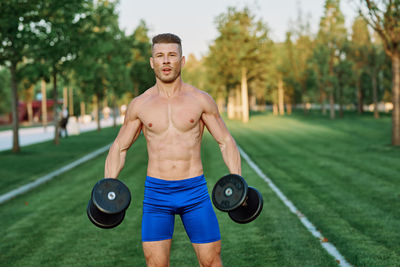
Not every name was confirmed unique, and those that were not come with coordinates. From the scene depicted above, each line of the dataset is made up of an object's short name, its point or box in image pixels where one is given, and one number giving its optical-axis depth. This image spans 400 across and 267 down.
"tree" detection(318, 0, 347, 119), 53.75
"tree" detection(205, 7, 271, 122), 54.41
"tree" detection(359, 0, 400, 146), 18.92
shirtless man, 3.85
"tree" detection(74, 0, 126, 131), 37.65
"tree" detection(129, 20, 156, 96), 51.12
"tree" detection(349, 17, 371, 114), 52.44
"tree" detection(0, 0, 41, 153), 17.44
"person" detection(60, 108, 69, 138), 33.75
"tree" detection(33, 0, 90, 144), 19.66
